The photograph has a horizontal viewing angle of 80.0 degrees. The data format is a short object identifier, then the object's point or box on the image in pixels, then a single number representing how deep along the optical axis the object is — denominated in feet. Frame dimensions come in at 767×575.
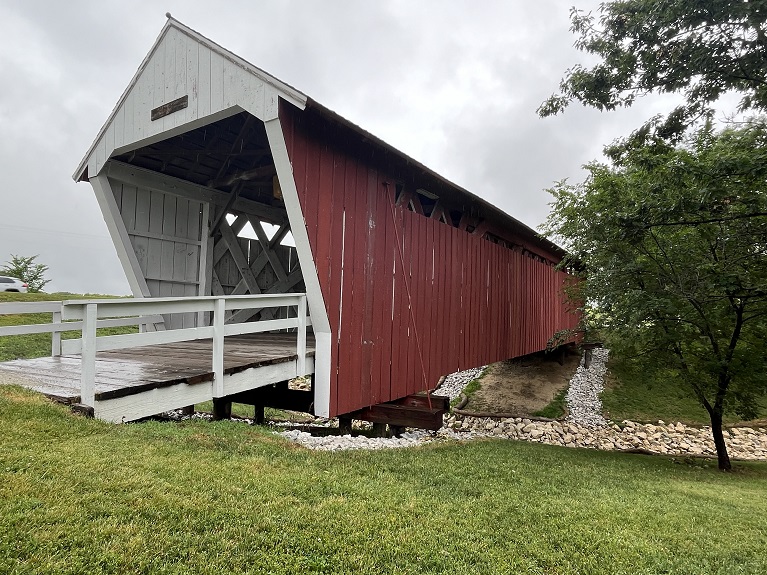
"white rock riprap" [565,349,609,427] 41.88
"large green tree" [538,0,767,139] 18.01
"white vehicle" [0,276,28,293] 72.08
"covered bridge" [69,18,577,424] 15.96
